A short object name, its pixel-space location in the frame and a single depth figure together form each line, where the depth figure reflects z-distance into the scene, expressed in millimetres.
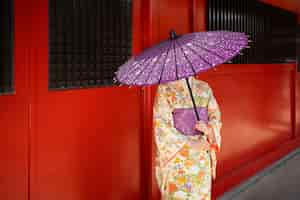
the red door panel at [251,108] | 3383
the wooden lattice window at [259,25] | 3285
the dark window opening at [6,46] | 1621
